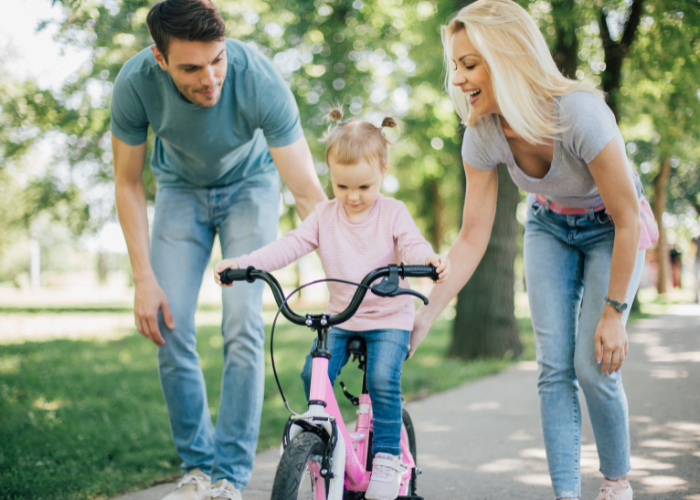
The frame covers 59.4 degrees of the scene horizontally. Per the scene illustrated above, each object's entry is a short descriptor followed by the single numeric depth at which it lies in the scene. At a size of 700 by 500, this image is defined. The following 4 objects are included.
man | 2.71
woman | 2.26
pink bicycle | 1.84
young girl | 2.31
